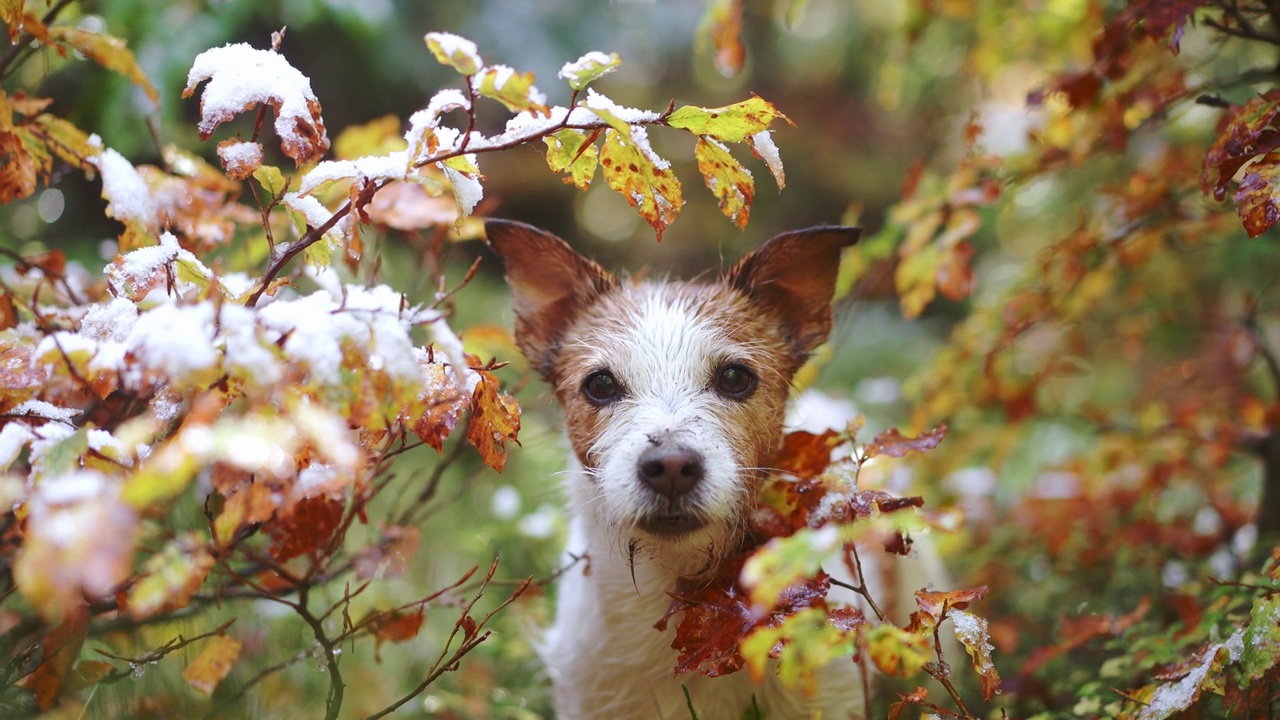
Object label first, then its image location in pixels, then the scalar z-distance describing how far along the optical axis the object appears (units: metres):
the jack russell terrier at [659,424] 0.84
